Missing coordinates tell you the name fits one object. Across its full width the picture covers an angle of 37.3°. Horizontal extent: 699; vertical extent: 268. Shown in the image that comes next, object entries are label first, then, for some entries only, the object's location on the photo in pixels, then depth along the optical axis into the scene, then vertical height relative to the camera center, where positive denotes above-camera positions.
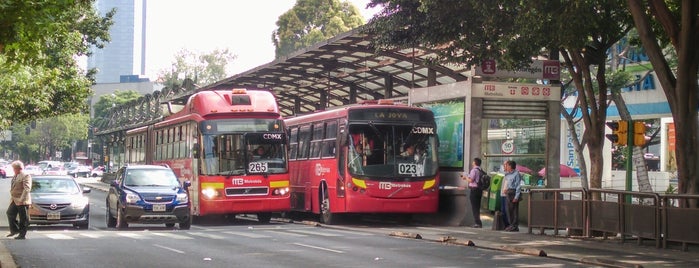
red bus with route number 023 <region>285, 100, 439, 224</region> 25.98 -0.01
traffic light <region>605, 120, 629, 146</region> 20.30 +0.63
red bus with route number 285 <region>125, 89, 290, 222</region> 26.89 +0.07
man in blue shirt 24.17 -0.68
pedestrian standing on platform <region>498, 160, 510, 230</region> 24.25 -0.94
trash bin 24.78 -0.73
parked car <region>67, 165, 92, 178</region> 95.75 -1.52
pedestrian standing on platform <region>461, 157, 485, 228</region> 25.17 -0.66
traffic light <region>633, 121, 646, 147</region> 20.17 +0.63
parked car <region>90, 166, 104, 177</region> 105.81 -1.77
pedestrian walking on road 20.80 -0.92
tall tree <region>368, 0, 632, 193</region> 20.88 +2.93
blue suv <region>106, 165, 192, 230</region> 24.97 -1.05
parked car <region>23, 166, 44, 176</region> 82.70 -1.28
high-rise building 189.32 +14.53
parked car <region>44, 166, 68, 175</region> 82.60 -1.32
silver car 25.80 -1.28
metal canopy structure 29.72 +2.96
